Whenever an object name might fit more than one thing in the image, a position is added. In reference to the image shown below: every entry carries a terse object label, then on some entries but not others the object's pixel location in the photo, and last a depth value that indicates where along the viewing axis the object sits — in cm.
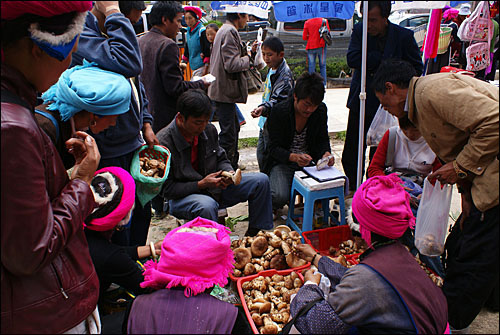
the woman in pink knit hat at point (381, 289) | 168
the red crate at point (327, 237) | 327
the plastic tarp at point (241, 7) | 446
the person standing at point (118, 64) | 230
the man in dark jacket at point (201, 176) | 302
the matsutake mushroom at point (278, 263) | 281
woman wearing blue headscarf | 200
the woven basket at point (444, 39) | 654
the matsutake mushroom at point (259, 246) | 288
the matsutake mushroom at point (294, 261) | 278
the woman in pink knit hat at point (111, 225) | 205
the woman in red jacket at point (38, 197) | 108
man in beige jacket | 200
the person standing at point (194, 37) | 611
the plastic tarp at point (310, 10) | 373
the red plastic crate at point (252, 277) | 241
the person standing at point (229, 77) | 462
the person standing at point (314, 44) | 879
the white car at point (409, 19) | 912
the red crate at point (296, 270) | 266
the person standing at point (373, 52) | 380
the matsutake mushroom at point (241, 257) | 280
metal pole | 335
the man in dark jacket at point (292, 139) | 371
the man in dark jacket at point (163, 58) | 366
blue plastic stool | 334
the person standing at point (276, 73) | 459
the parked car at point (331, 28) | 1190
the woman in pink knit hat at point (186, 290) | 162
